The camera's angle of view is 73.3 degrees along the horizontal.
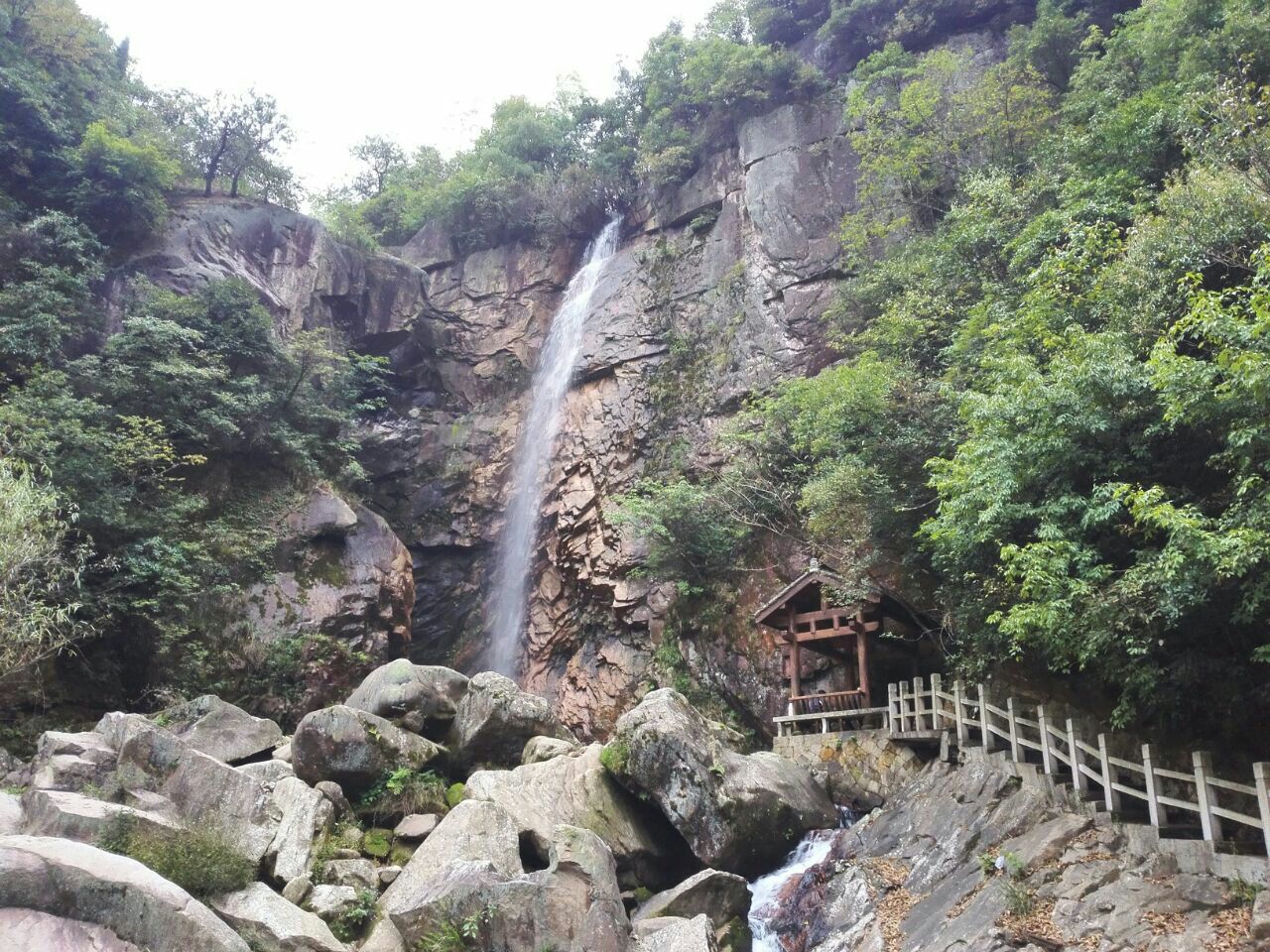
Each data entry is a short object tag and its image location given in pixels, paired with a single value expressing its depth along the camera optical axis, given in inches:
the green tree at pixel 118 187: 936.3
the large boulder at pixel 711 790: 480.4
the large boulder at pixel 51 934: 286.7
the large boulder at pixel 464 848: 409.7
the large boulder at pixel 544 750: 550.9
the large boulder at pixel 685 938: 360.2
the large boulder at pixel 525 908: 358.3
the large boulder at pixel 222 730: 555.8
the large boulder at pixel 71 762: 437.1
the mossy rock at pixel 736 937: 414.6
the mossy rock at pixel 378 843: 466.0
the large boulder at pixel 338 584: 823.7
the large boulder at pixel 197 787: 412.5
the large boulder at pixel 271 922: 347.3
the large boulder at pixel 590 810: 478.9
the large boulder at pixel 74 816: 359.3
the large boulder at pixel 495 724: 557.9
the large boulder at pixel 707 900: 424.5
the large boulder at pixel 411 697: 570.9
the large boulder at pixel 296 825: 415.2
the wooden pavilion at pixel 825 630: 629.0
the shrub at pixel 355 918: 388.5
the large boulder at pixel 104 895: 298.5
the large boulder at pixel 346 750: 497.7
